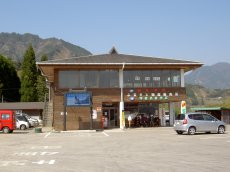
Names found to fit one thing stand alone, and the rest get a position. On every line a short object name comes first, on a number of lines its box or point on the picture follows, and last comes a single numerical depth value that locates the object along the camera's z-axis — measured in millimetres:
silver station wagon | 23121
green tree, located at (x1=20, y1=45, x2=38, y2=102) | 67725
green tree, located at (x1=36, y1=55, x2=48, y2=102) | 67450
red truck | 30011
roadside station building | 32212
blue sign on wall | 30974
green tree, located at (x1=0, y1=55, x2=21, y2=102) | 69582
